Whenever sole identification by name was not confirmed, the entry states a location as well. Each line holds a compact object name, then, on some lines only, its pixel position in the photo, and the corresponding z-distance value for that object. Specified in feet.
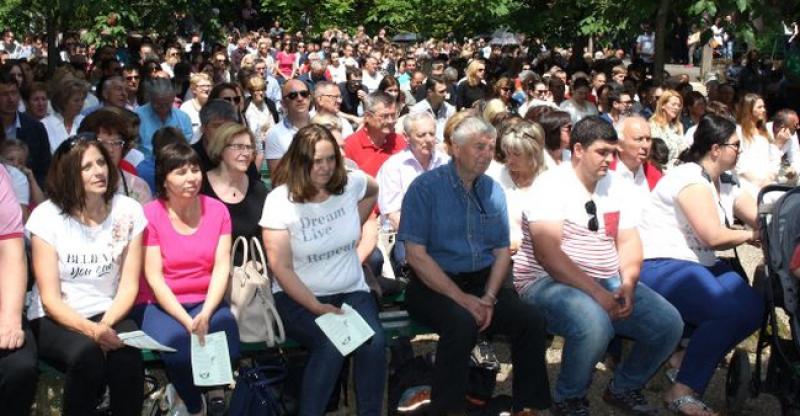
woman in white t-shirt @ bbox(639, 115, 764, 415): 17.46
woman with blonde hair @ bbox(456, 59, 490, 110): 43.27
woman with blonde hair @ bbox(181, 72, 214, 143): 30.66
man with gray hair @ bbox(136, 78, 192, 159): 26.58
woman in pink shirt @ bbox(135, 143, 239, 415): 15.88
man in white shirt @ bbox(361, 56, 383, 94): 56.07
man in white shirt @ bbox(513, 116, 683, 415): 16.83
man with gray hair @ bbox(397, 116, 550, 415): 16.30
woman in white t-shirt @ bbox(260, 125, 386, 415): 16.06
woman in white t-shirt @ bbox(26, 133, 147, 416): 14.99
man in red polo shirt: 23.54
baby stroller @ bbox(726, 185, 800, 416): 15.70
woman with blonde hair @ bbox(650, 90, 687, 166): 31.40
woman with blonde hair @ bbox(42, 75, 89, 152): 25.80
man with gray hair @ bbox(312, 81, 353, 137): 27.02
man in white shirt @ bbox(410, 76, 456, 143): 34.78
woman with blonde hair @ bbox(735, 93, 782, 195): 29.35
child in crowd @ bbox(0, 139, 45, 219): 18.37
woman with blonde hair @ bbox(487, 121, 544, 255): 20.25
